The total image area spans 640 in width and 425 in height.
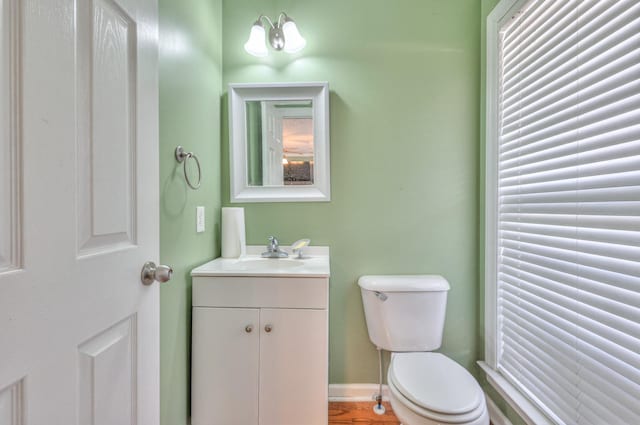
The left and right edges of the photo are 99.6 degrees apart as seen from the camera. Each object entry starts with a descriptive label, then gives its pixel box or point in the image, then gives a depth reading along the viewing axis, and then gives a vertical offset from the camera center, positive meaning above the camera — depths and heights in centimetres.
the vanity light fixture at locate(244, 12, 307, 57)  144 +93
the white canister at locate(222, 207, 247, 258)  146 -12
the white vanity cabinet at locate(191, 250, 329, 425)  116 -63
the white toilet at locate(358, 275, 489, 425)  95 -67
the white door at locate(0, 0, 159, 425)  41 +0
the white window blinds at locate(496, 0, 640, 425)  77 +0
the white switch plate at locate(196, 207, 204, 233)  127 -4
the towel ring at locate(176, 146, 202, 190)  110 +22
